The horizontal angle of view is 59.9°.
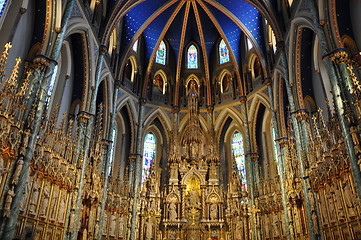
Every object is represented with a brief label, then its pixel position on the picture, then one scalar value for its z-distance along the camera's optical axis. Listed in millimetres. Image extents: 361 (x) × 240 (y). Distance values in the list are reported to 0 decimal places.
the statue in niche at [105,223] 19328
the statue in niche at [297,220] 16964
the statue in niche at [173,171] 23697
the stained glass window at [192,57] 29756
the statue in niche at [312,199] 15336
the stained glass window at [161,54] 28828
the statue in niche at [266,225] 20227
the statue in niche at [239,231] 21205
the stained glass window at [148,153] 24781
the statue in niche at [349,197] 12703
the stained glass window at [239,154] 24406
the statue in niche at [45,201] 13900
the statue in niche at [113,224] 20081
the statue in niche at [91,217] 17453
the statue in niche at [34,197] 13217
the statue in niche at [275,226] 19359
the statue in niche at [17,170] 11360
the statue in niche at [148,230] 21438
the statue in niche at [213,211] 22406
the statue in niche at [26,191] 12562
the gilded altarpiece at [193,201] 21844
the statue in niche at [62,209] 15191
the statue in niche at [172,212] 22312
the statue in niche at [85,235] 16798
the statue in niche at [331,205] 14094
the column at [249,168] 20711
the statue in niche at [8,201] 10789
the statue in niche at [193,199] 22922
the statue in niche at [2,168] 11164
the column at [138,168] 21123
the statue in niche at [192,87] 27156
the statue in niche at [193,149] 24572
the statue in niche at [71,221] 15396
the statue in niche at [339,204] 13330
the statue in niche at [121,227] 20728
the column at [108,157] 18531
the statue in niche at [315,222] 14823
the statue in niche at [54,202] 14707
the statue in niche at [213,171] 23859
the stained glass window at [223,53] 28719
